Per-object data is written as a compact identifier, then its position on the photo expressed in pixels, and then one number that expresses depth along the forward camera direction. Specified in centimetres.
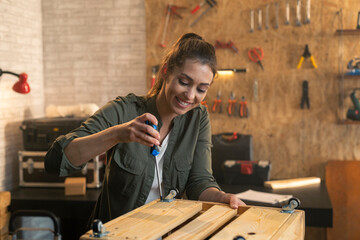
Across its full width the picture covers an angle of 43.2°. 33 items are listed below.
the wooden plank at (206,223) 151
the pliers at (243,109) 441
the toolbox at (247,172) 388
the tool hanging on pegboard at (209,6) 442
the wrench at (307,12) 420
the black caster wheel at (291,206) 179
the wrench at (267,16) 432
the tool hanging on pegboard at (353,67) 405
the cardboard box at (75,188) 377
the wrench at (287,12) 424
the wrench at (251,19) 434
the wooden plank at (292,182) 380
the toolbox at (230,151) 420
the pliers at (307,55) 423
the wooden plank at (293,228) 154
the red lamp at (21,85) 389
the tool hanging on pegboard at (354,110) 407
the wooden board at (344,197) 416
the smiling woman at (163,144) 188
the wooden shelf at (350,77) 416
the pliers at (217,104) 446
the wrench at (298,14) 423
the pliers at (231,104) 442
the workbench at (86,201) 324
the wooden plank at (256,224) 151
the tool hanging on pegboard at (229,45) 439
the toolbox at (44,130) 398
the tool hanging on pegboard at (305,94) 427
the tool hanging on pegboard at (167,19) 448
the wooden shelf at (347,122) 404
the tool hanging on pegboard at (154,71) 456
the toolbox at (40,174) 395
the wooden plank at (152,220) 147
